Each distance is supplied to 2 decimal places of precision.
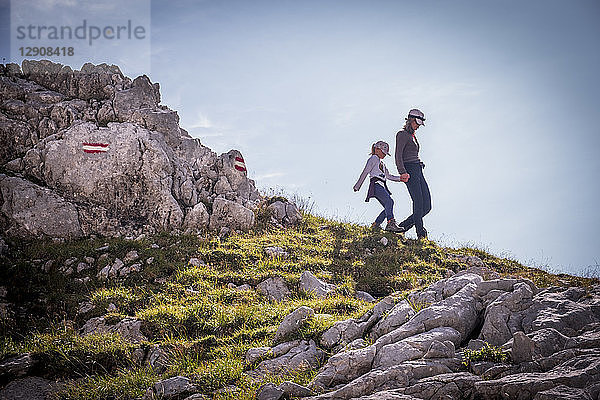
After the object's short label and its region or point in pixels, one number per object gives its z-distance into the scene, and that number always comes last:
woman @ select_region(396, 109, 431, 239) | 18.23
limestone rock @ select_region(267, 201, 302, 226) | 19.98
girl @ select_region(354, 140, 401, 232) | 19.53
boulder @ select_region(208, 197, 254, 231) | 18.25
